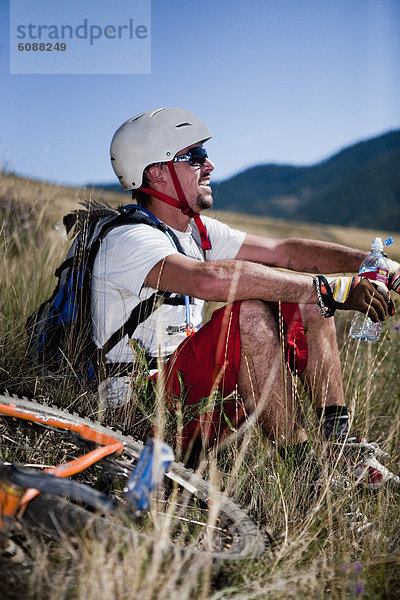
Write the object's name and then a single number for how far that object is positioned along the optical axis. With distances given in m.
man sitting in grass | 3.29
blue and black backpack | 3.57
